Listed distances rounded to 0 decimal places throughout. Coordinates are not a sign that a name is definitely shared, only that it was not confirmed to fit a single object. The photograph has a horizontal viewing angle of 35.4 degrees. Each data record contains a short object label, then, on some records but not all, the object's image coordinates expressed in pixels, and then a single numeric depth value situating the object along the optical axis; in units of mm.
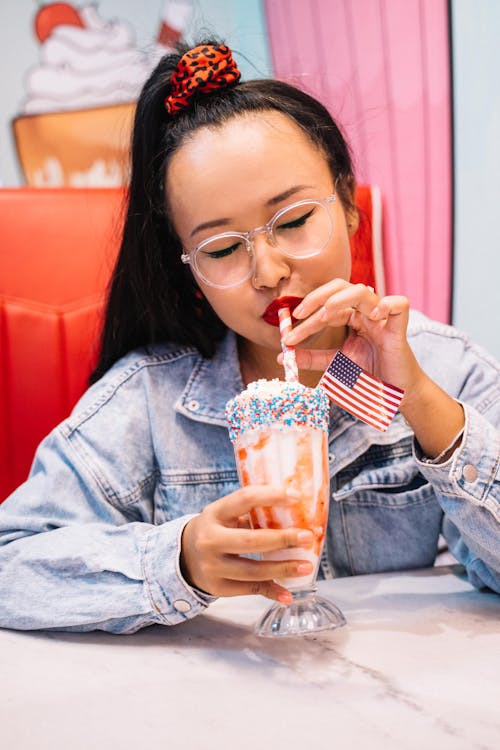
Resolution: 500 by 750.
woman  1121
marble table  774
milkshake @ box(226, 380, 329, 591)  978
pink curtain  2064
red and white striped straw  1143
